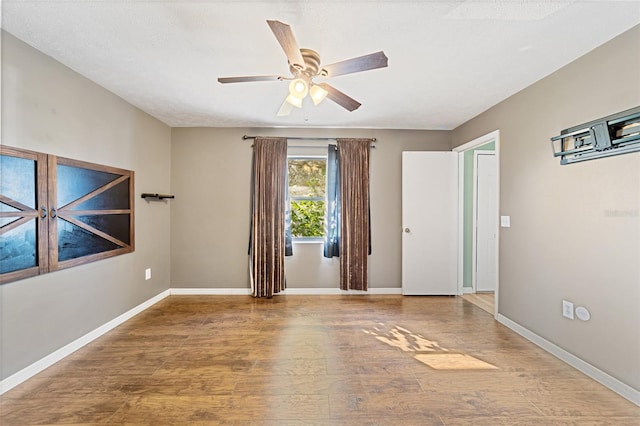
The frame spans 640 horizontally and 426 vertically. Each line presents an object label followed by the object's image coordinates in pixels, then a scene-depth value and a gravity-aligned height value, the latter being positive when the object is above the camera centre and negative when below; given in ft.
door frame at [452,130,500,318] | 10.19 +0.70
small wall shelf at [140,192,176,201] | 11.18 +0.82
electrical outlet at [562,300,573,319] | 7.30 -2.54
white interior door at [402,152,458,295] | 13.05 -0.34
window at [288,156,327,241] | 13.61 +0.94
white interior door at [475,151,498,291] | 13.69 -0.21
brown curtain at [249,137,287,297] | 12.79 -0.09
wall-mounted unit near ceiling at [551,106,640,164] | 5.80 +1.81
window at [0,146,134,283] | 6.19 +0.08
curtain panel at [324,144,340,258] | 13.15 +0.72
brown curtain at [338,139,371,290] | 13.03 +0.04
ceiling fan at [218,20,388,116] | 5.06 +3.10
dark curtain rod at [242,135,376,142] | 13.02 +3.65
